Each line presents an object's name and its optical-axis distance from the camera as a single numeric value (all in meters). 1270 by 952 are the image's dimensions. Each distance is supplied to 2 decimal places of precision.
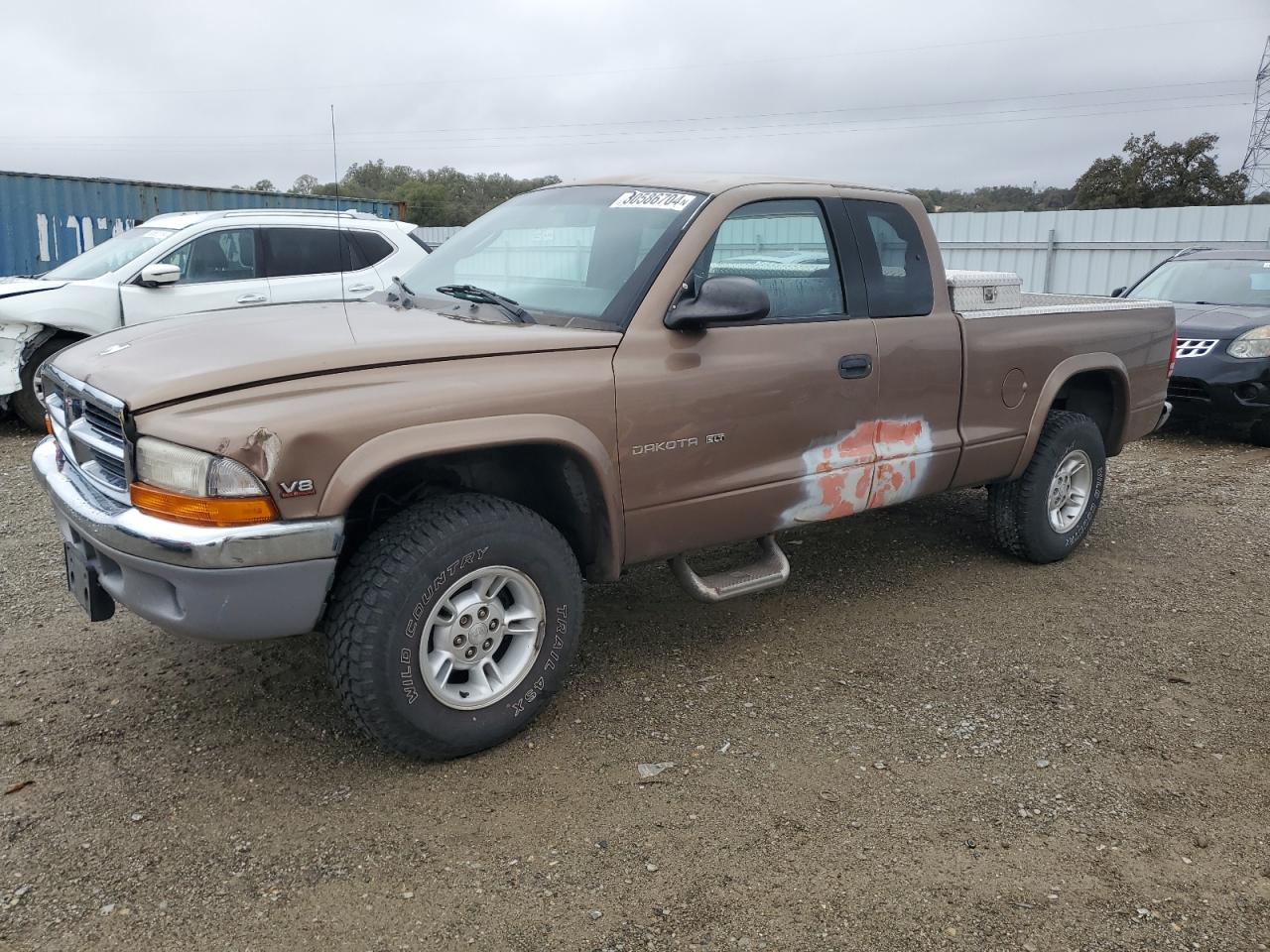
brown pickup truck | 2.82
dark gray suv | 8.45
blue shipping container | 14.09
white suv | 8.20
